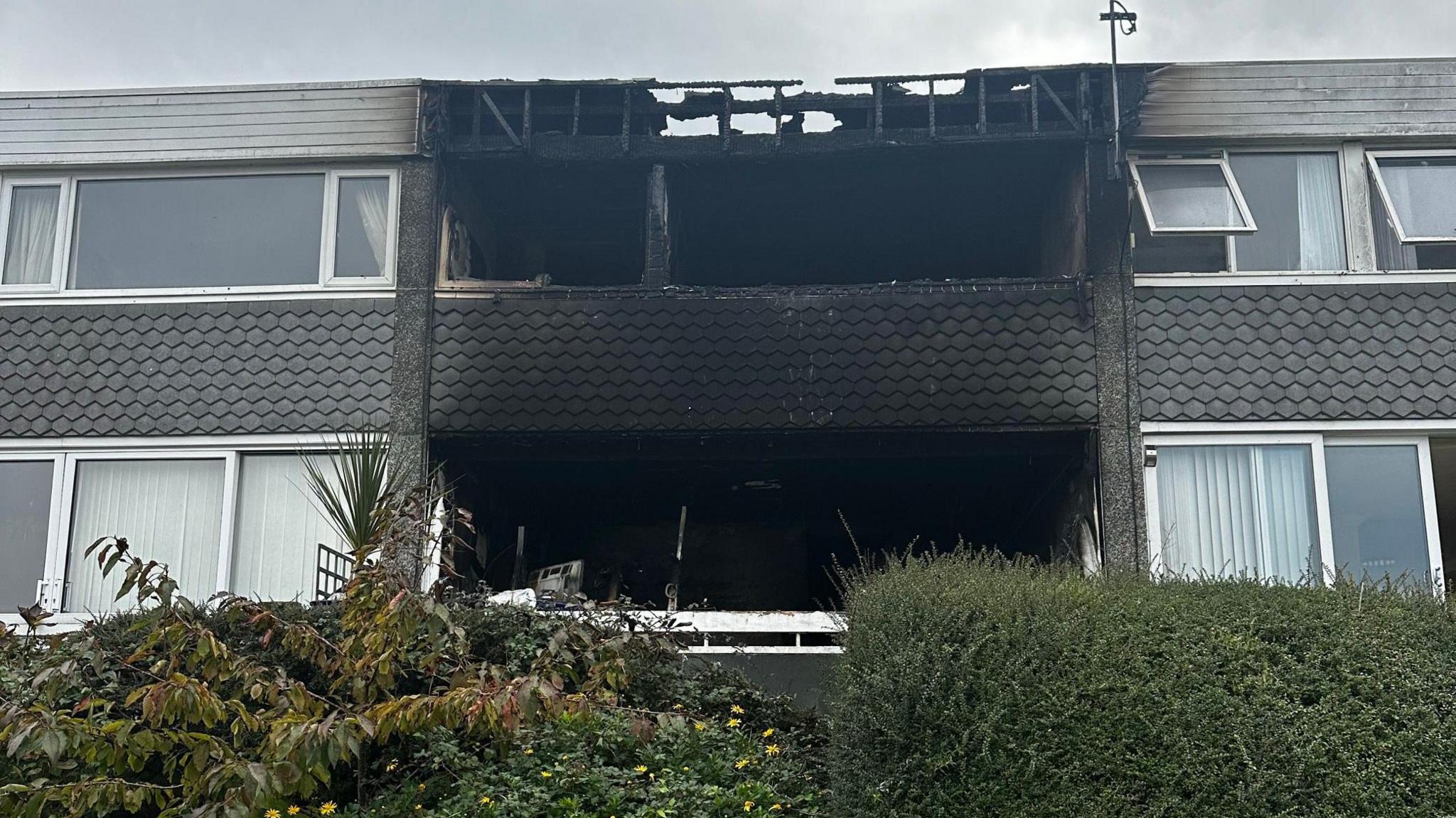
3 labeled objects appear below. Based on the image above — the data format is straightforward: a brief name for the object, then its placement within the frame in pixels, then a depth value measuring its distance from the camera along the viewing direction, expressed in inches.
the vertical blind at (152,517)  446.3
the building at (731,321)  436.1
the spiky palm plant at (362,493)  346.3
